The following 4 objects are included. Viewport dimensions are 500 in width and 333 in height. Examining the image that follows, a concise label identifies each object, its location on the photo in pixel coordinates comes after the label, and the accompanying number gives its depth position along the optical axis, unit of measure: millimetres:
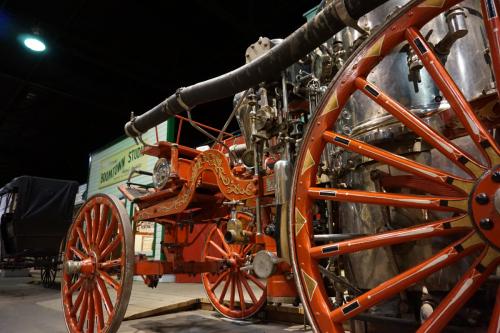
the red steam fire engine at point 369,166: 1053
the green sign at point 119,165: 8166
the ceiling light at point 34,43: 6770
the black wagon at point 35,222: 6594
